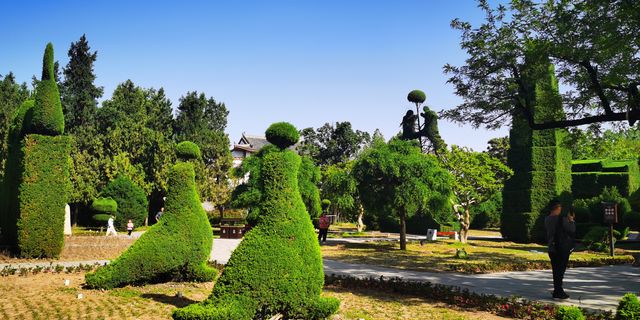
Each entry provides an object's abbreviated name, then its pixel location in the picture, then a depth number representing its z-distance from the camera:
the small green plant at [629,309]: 5.54
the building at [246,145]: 70.56
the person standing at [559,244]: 9.55
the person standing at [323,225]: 25.03
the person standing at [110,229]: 27.38
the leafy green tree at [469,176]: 25.50
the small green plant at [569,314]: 5.64
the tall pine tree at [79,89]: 45.59
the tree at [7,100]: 36.43
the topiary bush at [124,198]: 34.16
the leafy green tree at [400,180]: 20.19
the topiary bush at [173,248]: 9.76
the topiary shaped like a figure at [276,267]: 6.04
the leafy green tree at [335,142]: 61.00
